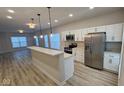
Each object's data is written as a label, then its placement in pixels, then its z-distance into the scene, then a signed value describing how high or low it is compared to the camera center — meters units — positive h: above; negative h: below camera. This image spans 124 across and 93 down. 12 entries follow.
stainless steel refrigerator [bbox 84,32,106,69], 3.57 -0.50
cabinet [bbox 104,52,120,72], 3.22 -0.98
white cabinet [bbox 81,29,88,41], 4.42 +0.43
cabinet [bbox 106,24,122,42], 3.15 +0.27
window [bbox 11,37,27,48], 10.87 -0.10
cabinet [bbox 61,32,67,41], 6.04 +0.34
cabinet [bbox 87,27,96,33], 4.00 +0.53
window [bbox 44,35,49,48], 9.12 -0.06
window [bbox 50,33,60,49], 7.17 -0.08
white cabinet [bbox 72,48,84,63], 4.69 -0.94
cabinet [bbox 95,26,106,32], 3.59 +0.52
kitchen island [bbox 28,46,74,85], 2.64 -1.07
